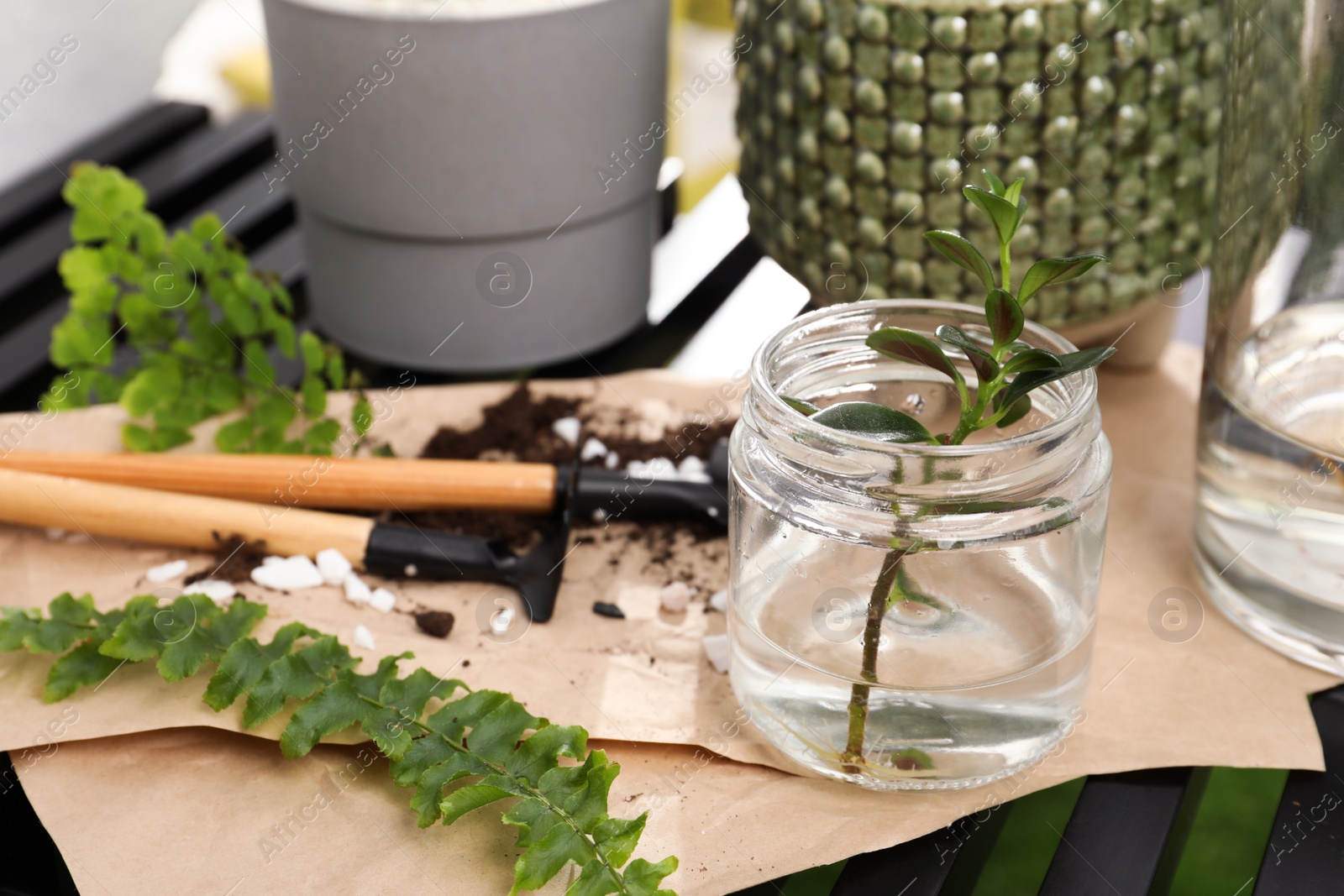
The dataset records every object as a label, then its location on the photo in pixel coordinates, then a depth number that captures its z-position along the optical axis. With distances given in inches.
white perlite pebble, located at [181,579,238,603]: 17.1
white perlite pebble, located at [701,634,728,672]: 16.2
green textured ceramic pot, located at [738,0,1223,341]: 17.7
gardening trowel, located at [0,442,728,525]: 18.6
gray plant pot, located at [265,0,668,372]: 20.0
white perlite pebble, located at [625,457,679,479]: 19.6
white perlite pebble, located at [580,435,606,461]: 20.3
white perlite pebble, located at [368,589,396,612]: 17.1
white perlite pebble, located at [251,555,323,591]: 17.3
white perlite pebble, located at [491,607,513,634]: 16.7
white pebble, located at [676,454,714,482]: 19.8
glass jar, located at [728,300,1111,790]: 13.2
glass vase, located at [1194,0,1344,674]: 15.4
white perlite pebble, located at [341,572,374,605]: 17.2
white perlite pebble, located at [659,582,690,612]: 17.3
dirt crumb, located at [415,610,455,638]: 16.4
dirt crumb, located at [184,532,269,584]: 17.6
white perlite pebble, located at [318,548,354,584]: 17.5
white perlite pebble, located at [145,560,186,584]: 17.6
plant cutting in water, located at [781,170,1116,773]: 12.3
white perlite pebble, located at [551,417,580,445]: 20.8
